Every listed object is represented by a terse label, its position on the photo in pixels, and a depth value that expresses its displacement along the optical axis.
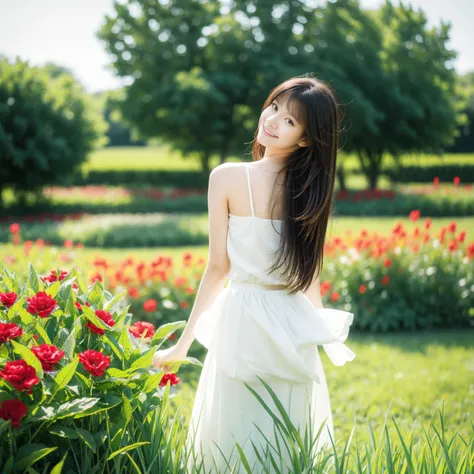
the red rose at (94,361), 1.90
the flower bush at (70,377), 1.88
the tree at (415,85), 24.56
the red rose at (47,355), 1.87
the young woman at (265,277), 2.30
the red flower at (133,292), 5.54
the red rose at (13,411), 1.73
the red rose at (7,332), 1.93
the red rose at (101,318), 2.20
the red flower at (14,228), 6.79
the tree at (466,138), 42.75
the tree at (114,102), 22.94
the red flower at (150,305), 3.69
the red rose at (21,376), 1.73
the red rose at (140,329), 2.54
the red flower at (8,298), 2.21
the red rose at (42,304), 2.08
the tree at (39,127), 17.00
